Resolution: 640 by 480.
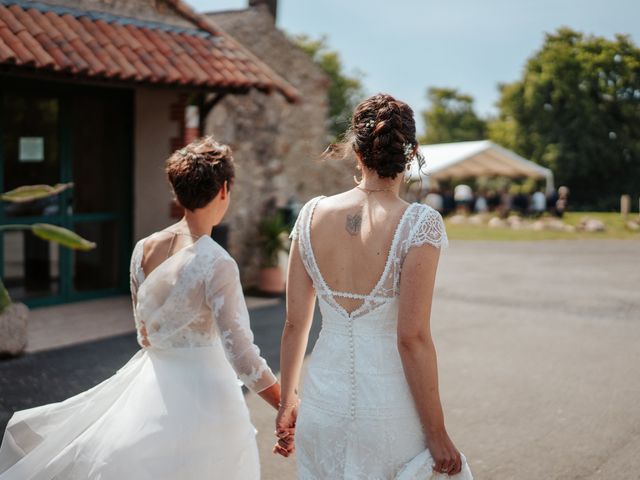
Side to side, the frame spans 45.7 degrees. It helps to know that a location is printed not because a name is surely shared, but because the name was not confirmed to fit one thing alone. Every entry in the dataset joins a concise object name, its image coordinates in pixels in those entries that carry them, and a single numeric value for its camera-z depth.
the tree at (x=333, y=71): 51.03
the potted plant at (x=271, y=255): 11.00
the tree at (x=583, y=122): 45.47
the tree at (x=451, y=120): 70.06
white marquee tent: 29.59
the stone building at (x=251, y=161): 11.05
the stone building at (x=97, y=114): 8.61
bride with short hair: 3.10
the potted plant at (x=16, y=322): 6.24
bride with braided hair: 2.41
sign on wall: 9.18
